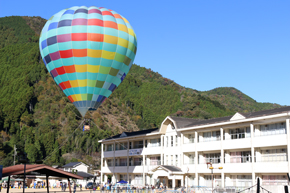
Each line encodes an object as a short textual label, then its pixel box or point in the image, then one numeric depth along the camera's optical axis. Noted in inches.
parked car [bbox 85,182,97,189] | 2815.0
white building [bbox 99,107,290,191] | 1627.7
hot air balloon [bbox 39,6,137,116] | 1664.6
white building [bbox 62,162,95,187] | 3526.1
